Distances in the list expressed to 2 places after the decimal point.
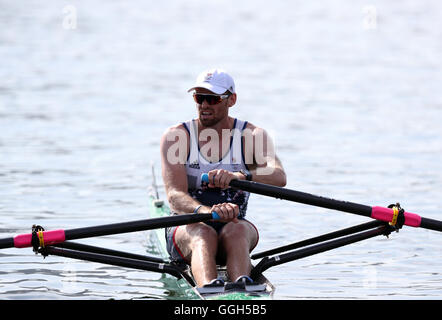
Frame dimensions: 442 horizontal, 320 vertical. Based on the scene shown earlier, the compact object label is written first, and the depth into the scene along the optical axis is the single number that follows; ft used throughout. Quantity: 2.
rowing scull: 47.26
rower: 52.49
